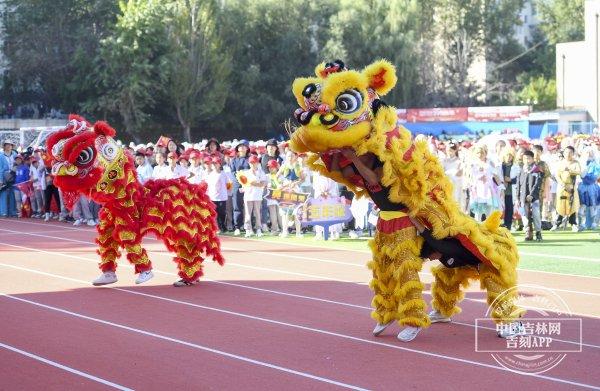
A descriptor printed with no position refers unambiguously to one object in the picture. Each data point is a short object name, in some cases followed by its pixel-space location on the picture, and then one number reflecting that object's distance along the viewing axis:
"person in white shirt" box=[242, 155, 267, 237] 20.50
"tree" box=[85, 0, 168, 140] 47.78
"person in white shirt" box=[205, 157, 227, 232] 20.72
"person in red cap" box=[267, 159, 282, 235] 20.50
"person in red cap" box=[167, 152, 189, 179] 19.95
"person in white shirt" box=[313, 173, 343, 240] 19.67
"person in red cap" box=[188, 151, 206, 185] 20.86
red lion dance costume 12.53
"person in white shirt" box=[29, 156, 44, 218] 25.87
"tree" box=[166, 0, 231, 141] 50.16
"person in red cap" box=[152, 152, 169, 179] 20.11
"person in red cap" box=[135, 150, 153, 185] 21.69
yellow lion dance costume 9.11
